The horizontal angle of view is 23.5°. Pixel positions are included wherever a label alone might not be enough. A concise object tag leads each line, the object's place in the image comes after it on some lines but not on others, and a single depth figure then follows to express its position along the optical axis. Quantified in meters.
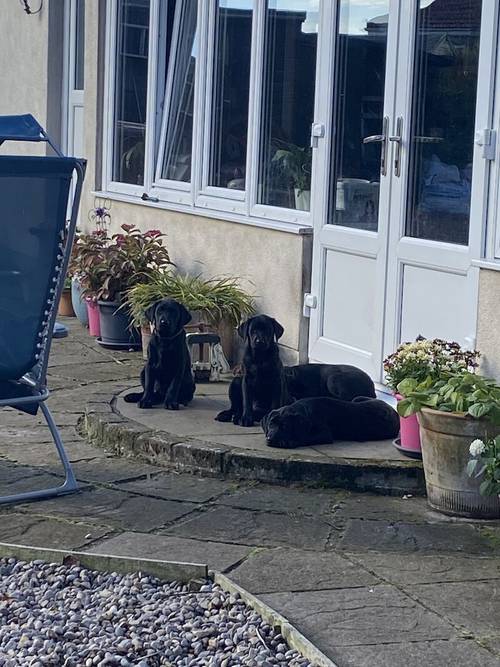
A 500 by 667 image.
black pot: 7.68
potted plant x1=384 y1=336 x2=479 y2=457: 4.82
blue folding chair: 4.60
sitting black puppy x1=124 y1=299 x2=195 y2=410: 5.77
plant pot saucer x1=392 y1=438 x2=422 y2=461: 4.98
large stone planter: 4.44
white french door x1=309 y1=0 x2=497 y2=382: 5.38
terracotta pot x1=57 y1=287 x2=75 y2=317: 9.03
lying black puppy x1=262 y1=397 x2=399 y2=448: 5.12
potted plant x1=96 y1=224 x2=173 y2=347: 7.70
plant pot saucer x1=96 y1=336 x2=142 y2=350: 7.75
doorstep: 4.88
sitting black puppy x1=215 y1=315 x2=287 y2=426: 5.38
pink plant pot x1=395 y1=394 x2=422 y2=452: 4.97
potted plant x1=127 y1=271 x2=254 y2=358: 6.86
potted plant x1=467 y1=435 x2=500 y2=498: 4.18
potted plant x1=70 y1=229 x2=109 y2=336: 7.84
